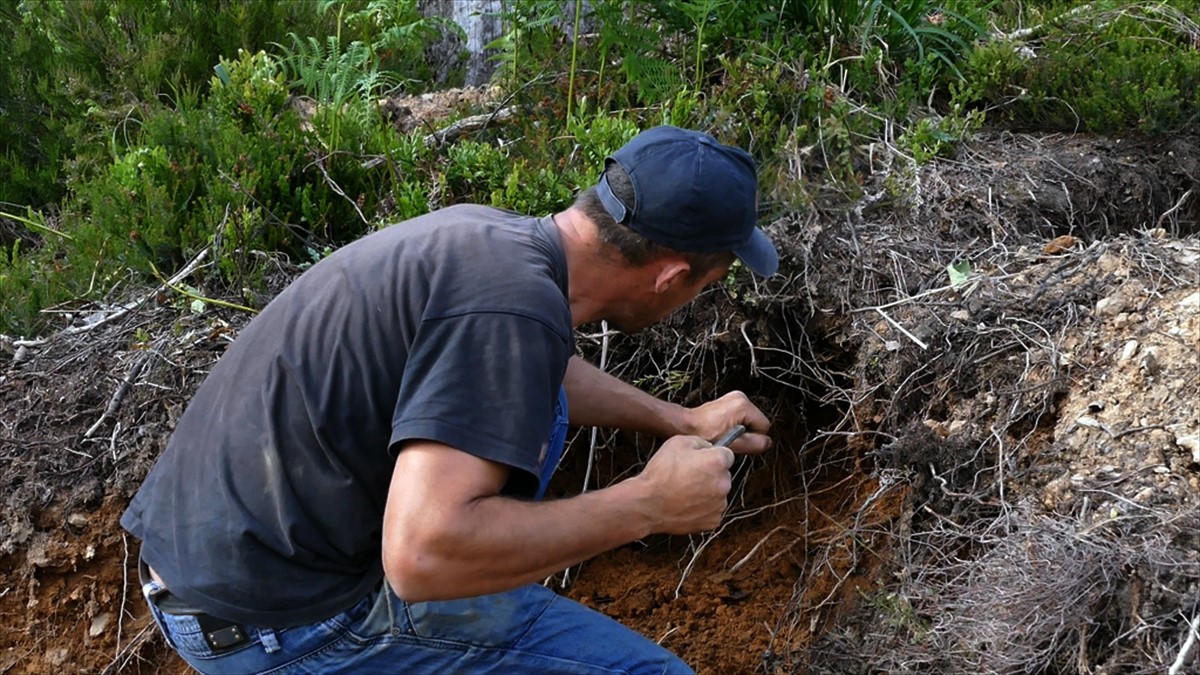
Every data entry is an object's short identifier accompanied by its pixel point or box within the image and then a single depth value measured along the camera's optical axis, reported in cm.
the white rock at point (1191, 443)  285
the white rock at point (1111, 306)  338
